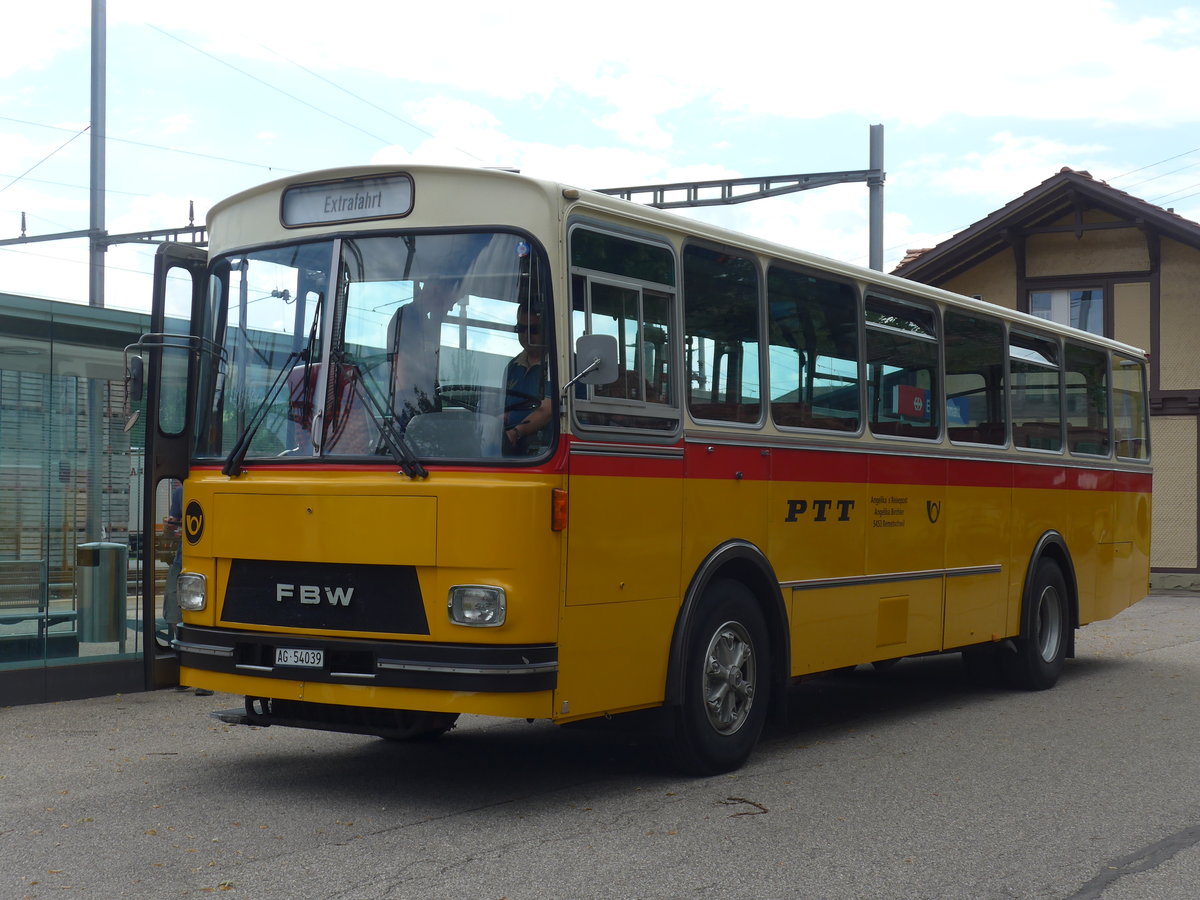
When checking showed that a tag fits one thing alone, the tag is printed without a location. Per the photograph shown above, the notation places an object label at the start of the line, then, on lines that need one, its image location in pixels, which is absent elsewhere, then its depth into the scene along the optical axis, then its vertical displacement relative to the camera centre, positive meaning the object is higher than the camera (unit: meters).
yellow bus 6.54 +0.04
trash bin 10.92 -0.97
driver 6.55 +0.39
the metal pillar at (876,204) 19.55 +3.65
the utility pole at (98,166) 21.06 +4.47
